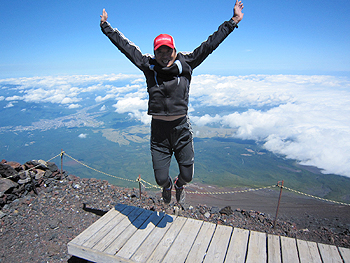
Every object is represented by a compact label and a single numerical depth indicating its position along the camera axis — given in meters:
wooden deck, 3.53
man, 2.94
